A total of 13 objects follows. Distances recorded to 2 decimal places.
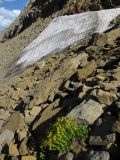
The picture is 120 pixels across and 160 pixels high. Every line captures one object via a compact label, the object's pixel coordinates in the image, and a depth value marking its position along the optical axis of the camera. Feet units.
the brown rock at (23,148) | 11.57
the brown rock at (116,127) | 9.28
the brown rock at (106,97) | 10.84
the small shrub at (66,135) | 10.29
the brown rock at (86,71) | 14.09
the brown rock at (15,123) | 13.24
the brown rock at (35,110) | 13.75
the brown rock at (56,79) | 14.60
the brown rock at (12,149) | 11.78
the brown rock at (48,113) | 12.57
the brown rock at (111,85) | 11.27
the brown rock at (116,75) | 12.04
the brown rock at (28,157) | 11.14
